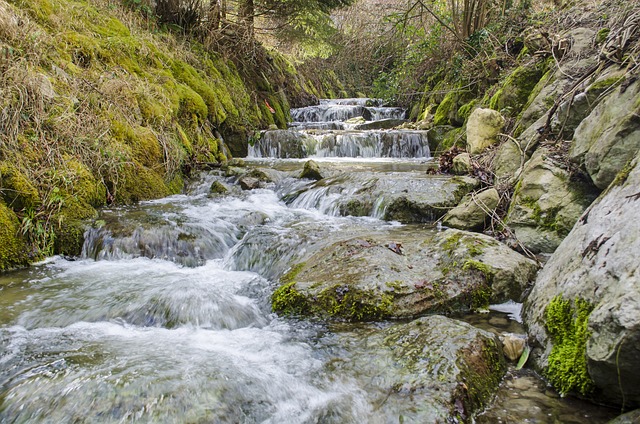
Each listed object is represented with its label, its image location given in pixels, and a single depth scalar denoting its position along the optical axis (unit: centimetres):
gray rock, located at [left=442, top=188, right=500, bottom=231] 478
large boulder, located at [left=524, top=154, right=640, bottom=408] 174
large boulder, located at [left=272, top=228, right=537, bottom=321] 307
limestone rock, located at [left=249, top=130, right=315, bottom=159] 1073
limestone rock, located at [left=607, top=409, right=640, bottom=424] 172
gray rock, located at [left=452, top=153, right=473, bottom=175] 682
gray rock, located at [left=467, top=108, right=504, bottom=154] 716
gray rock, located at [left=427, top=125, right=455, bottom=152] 1030
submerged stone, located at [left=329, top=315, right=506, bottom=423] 203
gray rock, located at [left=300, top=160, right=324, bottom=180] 753
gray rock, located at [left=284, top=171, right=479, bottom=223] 560
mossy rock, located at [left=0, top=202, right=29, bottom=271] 382
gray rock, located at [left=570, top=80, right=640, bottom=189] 306
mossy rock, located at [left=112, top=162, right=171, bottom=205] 569
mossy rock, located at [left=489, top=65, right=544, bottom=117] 744
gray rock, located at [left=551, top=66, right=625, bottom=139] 402
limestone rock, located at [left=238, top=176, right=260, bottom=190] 712
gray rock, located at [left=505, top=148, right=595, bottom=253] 389
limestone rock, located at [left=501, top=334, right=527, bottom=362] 251
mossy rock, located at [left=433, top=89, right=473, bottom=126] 1059
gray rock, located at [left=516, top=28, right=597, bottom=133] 554
